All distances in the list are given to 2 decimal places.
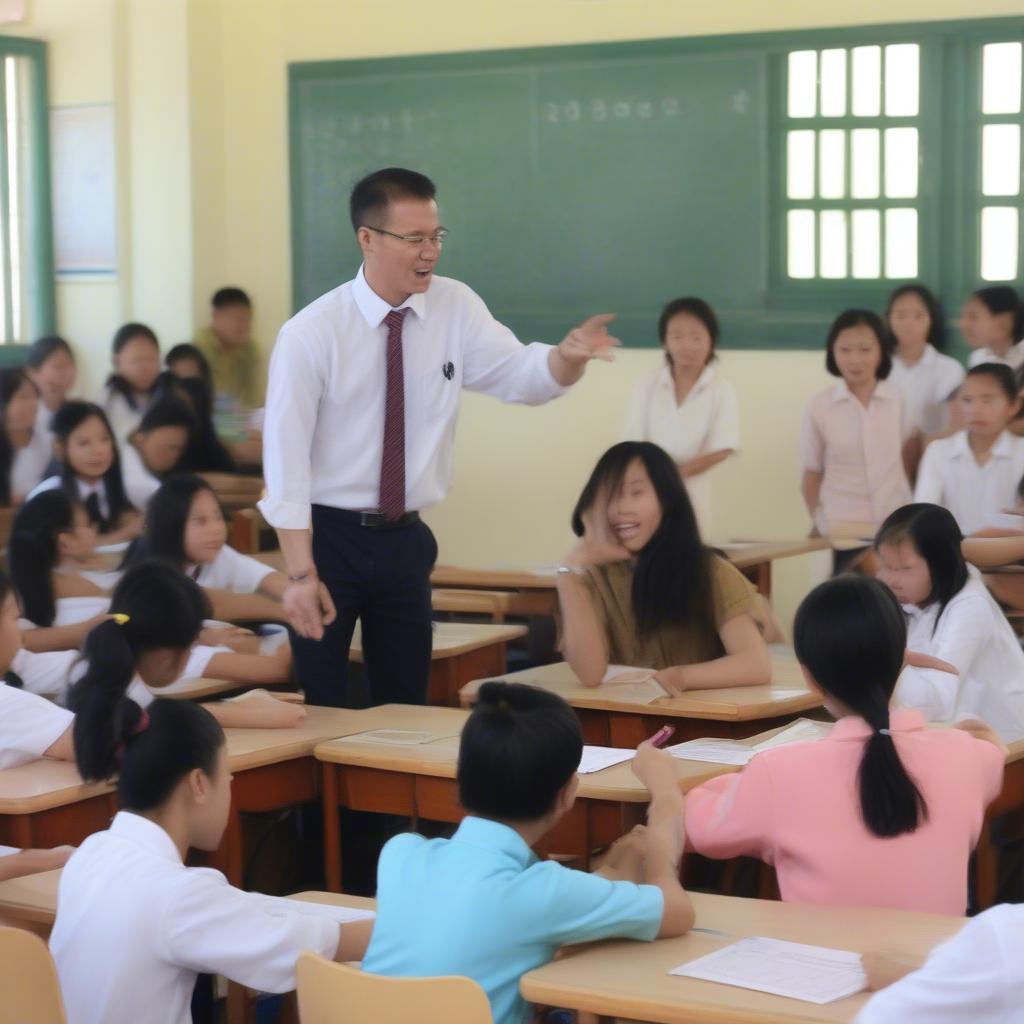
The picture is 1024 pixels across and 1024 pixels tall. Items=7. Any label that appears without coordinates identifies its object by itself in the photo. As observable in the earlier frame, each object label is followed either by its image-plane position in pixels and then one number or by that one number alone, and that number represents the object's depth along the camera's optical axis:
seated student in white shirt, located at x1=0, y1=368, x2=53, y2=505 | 6.07
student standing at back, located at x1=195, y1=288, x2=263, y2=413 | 7.44
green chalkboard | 6.74
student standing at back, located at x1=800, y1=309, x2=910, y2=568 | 6.09
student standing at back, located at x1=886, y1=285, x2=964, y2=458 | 6.28
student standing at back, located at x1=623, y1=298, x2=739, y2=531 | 6.23
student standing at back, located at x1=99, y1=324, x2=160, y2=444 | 6.62
